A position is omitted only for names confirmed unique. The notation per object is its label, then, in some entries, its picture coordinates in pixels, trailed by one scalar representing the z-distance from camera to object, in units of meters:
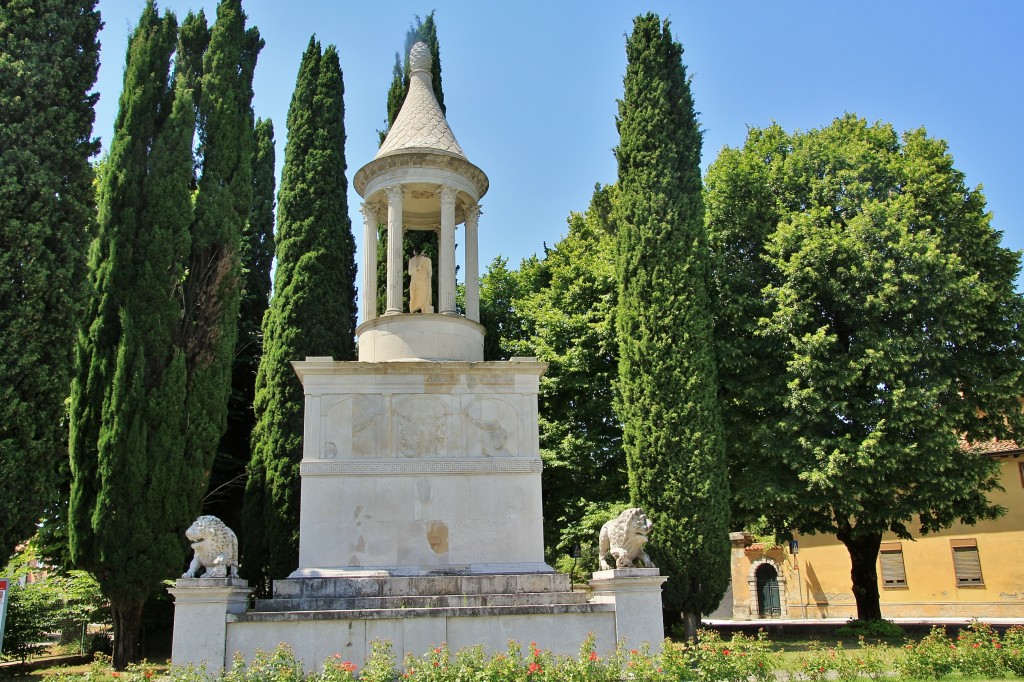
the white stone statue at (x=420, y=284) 15.92
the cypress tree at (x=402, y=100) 23.72
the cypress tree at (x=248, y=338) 22.98
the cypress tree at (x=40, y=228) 13.98
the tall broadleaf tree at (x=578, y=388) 22.38
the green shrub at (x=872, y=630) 19.58
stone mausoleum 10.48
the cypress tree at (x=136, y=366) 15.96
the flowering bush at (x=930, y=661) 11.41
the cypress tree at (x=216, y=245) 18.12
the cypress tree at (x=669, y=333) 18.45
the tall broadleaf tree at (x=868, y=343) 19.06
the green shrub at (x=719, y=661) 9.87
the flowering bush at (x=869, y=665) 11.21
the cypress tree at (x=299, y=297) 19.61
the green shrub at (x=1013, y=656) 11.52
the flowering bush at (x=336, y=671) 8.93
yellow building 28.81
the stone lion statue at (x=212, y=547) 10.90
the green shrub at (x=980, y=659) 11.53
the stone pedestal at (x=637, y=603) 11.08
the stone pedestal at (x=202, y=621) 10.27
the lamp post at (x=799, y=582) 34.94
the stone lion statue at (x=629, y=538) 11.56
